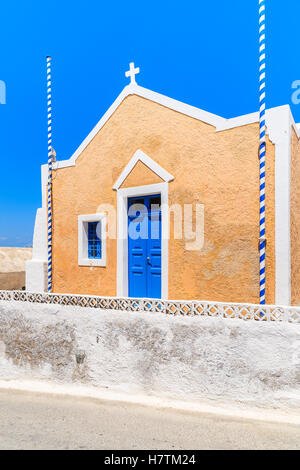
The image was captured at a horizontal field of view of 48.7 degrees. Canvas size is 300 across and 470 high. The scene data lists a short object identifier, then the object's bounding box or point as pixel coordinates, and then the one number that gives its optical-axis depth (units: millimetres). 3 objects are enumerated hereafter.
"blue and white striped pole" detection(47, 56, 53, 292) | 8523
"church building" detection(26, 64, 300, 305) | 5711
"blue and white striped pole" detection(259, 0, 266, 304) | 5656
